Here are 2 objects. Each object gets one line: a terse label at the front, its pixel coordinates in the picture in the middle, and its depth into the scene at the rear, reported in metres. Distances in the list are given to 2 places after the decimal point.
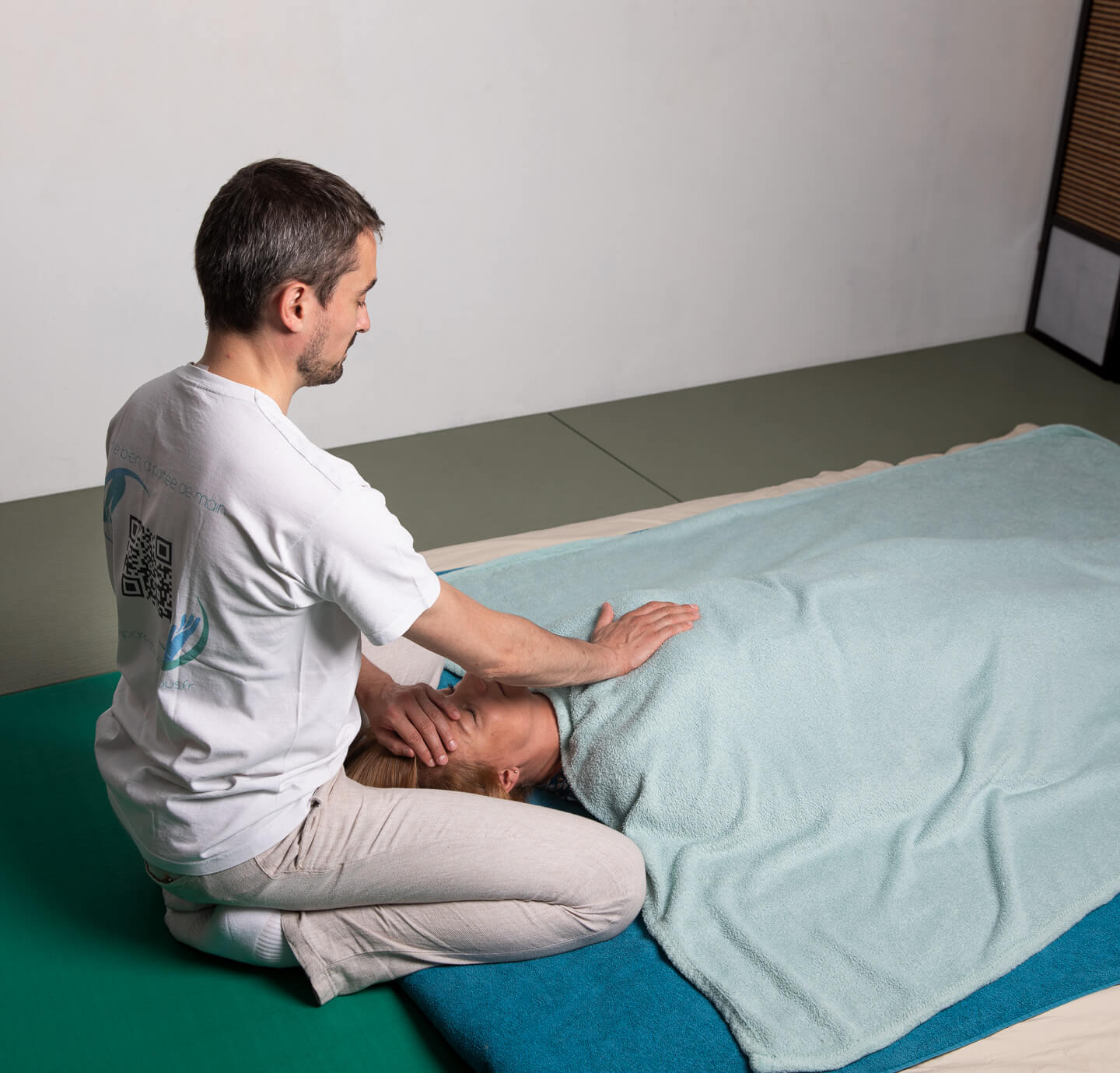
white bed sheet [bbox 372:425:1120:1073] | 1.59
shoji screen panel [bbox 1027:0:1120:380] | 4.19
